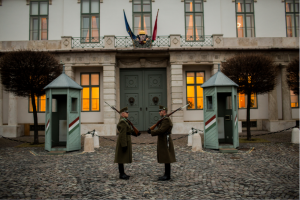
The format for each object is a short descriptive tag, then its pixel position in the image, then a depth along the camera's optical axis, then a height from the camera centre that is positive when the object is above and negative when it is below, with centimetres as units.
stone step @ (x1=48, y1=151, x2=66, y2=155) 848 -151
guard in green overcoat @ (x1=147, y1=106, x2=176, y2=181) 526 -82
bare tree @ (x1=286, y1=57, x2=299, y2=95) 1116 +166
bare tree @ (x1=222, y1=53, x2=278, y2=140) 1068 +167
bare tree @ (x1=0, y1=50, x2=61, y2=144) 1010 +169
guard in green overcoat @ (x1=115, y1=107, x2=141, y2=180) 535 -83
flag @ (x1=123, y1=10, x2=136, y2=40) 1426 +490
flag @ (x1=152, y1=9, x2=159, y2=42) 1429 +476
